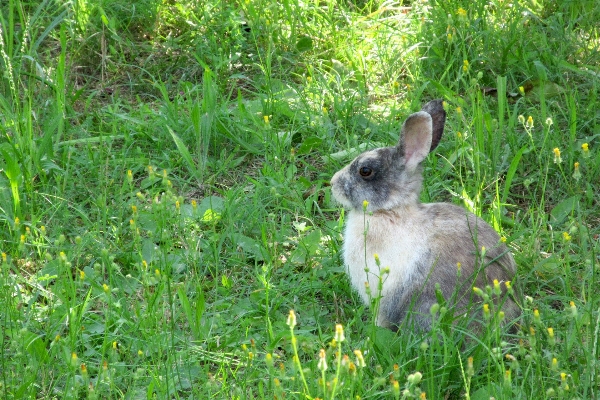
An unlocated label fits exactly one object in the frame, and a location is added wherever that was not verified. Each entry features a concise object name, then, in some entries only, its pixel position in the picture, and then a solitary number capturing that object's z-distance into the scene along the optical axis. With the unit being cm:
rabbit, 797
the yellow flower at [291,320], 557
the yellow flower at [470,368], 583
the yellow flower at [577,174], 747
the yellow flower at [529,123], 867
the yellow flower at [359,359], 566
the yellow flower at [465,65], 1023
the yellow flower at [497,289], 600
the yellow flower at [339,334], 544
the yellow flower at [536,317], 604
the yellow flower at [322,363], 542
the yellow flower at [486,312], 603
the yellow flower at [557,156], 762
